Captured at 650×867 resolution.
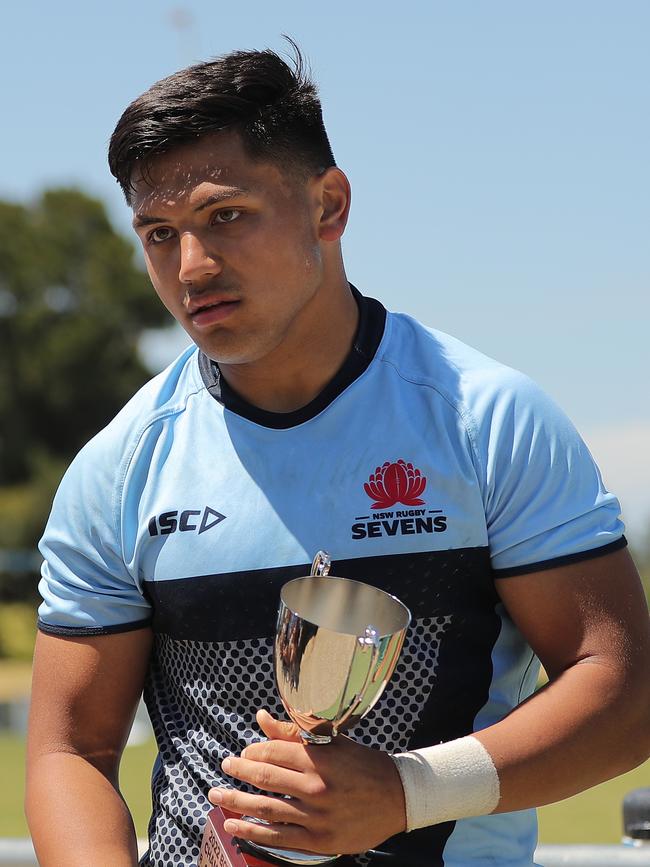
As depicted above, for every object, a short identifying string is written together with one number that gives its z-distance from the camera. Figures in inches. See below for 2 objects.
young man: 177.5
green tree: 2797.7
